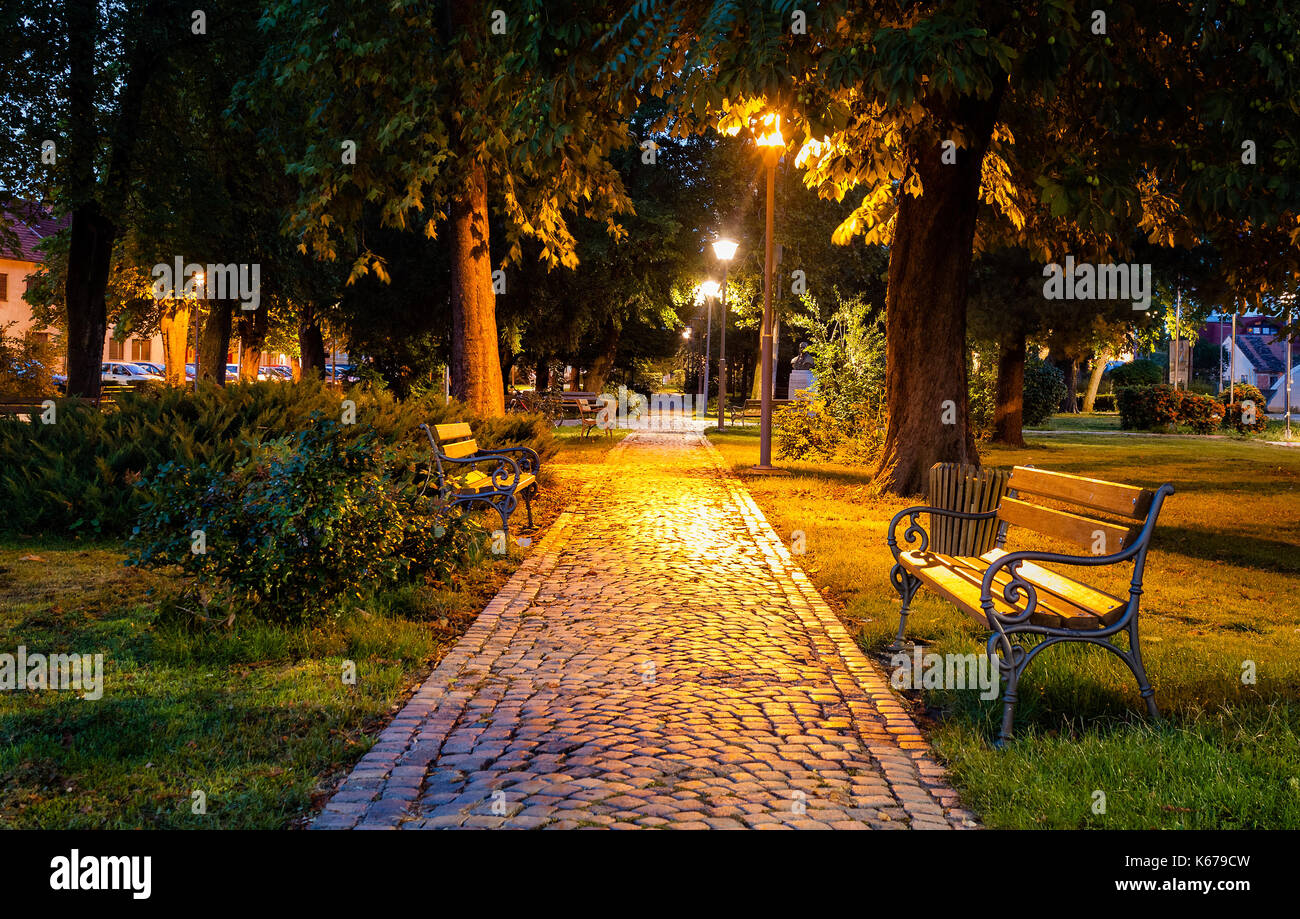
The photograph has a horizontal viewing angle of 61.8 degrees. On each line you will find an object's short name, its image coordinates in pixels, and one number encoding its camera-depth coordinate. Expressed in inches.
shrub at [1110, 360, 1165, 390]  2287.2
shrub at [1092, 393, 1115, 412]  2362.2
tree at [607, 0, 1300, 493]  350.9
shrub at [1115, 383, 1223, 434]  1550.2
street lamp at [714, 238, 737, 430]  973.2
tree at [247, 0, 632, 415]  569.6
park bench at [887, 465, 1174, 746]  194.2
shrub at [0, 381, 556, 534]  405.4
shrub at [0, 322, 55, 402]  1078.4
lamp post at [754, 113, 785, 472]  645.9
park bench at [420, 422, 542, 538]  396.8
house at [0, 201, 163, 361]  2362.2
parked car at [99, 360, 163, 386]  2417.8
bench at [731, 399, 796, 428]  1523.1
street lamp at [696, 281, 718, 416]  1368.1
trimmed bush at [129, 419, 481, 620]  247.8
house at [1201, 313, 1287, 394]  3535.9
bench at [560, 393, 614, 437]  1167.3
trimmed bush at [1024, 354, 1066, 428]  1622.8
